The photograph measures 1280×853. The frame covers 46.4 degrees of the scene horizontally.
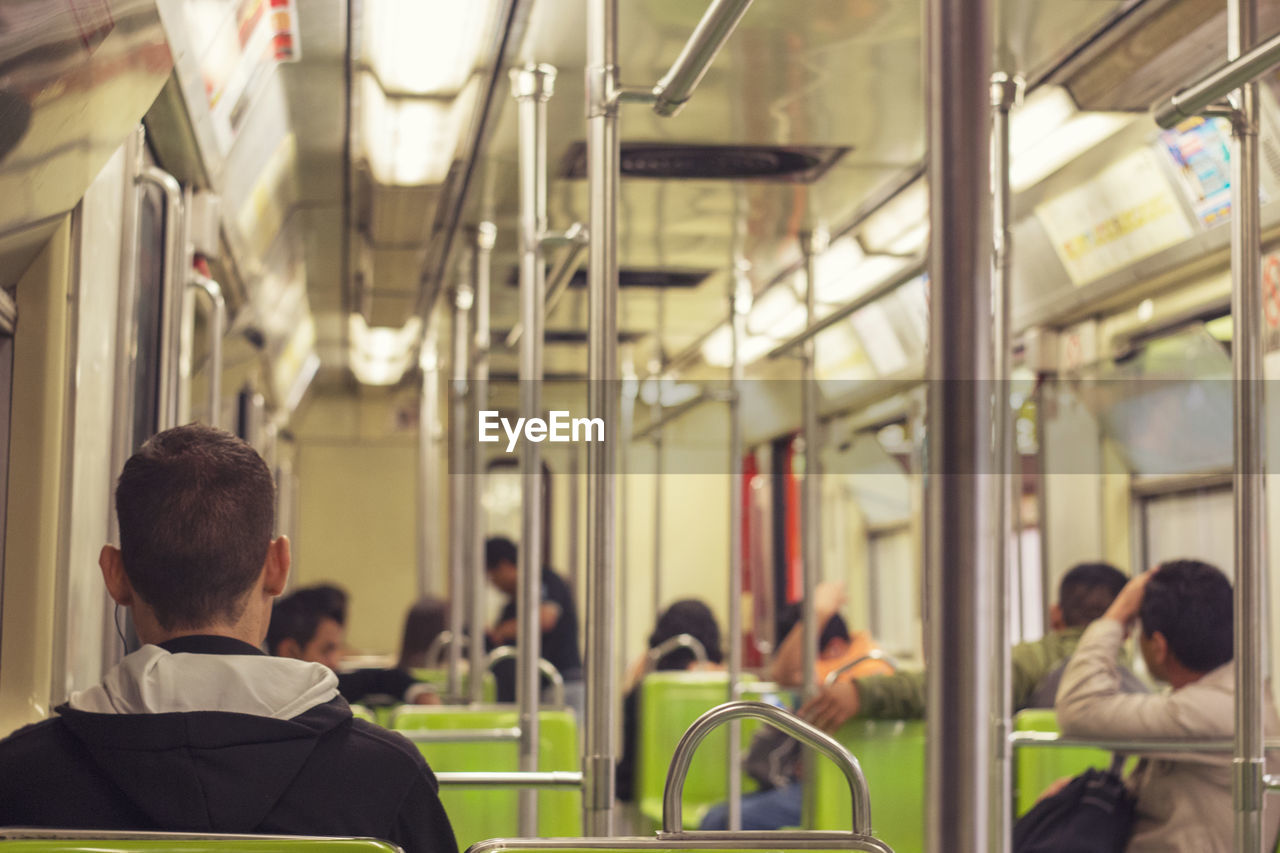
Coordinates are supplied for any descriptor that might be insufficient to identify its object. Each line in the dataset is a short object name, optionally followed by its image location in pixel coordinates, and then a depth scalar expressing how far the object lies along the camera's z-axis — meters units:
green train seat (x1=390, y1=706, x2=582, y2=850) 3.55
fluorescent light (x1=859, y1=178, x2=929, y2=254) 5.22
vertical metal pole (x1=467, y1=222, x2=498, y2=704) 4.77
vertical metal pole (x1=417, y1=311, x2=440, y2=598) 7.45
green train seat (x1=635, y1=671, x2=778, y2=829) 5.41
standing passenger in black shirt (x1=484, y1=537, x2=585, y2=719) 6.24
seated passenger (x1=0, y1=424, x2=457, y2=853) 1.51
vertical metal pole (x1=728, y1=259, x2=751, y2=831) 4.46
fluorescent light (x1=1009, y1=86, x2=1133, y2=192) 4.21
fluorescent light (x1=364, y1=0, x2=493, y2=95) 3.50
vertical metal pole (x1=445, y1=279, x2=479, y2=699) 5.65
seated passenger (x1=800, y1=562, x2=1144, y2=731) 4.14
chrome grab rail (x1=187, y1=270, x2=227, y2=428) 3.10
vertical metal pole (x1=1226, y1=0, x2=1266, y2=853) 2.37
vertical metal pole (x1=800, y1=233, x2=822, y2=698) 4.63
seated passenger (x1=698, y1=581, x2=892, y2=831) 4.87
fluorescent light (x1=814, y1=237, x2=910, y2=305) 6.23
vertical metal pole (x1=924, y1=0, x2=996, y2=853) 1.08
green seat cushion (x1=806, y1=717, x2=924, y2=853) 3.69
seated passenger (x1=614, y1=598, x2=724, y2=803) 6.75
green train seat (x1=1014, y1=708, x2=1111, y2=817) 3.90
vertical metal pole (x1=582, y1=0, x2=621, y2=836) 2.39
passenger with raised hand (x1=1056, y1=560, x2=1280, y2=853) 2.95
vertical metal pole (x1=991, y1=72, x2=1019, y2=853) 2.77
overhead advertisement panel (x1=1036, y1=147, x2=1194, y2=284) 4.57
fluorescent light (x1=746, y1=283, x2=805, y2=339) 7.25
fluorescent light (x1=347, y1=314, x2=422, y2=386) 8.15
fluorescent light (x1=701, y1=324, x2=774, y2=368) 8.28
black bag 3.01
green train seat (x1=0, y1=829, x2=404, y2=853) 1.34
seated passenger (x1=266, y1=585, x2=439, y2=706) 5.12
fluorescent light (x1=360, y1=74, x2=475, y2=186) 4.20
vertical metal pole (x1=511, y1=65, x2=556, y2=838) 3.10
